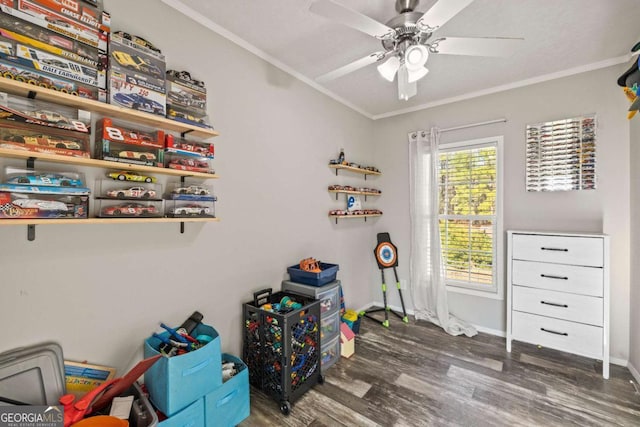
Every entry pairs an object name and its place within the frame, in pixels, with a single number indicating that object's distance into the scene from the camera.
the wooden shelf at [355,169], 2.96
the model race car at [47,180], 1.12
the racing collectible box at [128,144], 1.35
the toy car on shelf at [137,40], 1.40
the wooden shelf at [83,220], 1.07
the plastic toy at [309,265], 2.38
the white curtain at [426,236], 3.10
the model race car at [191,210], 1.61
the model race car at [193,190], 1.63
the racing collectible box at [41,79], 1.06
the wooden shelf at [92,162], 1.07
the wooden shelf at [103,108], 1.08
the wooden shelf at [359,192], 2.96
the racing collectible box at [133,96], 1.35
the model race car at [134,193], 1.40
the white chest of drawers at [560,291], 2.15
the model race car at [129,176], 1.41
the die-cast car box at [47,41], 1.07
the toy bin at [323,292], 2.22
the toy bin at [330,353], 2.27
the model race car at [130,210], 1.36
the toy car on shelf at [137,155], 1.39
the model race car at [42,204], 1.11
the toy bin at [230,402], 1.53
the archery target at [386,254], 3.33
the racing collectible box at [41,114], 1.09
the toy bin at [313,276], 2.28
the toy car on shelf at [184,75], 1.63
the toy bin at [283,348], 1.80
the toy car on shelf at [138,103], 1.36
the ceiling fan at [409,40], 1.29
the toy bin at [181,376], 1.37
